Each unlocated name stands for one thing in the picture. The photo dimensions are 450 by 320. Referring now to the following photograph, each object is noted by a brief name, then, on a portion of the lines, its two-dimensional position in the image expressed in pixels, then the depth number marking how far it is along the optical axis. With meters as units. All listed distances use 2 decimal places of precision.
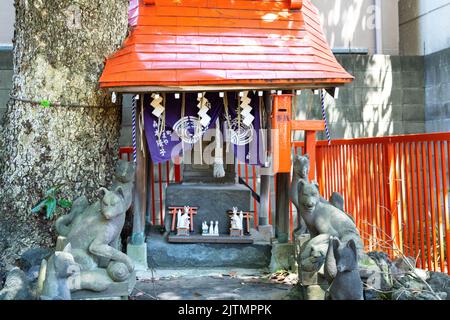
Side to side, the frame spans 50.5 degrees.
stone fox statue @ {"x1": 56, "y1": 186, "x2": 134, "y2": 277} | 5.43
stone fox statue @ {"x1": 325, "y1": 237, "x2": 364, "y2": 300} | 4.70
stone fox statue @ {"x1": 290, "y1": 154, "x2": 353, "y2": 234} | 6.85
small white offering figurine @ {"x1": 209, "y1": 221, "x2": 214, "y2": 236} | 7.80
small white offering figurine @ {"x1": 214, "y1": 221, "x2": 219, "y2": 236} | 7.79
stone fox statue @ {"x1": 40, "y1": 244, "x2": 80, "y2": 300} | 4.58
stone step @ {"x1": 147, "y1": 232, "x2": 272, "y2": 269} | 7.61
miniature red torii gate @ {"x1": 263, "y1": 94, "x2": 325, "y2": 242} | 7.06
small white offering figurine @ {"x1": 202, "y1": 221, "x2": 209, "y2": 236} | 7.82
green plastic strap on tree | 6.94
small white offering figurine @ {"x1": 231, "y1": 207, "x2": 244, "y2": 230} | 7.76
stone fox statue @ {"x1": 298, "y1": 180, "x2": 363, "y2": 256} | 5.78
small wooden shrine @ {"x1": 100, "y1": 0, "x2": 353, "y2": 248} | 6.61
